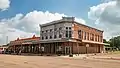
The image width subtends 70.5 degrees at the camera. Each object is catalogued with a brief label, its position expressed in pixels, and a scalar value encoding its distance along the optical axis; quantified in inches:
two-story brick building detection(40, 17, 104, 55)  908.7
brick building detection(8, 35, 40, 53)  1084.0
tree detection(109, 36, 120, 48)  2368.8
